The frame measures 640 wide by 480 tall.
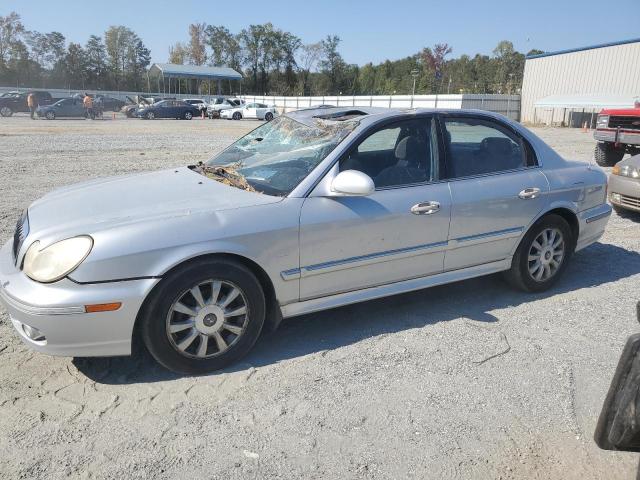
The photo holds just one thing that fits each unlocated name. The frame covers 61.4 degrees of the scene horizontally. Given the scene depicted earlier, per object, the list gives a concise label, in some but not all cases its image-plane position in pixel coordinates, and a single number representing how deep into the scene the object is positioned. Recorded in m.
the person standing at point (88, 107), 32.66
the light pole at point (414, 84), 61.89
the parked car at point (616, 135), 12.19
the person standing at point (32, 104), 31.58
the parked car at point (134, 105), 37.50
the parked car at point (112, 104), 42.82
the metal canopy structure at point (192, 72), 59.81
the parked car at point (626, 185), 7.11
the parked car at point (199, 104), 40.98
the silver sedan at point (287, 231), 2.91
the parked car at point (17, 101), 34.39
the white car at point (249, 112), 38.94
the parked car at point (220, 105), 40.53
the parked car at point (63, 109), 32.53
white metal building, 29.95
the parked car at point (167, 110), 36.56
